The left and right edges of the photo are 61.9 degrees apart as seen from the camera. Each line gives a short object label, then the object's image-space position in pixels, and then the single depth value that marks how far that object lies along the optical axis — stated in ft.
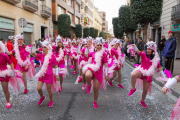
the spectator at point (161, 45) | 30.86
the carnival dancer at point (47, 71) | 12.97
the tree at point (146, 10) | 35.27
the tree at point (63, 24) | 77.25
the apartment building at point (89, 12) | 153.13
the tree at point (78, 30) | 112.88
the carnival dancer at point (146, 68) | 12.85
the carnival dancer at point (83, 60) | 19.14
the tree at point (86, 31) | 141.08
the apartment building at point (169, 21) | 44.98
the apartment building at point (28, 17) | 44.14
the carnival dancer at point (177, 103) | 8.42
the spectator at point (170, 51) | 22.88
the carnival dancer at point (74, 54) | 27.49
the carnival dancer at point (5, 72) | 12.77
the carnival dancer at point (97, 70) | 13.10
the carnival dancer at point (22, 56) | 16.65
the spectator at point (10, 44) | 27.67
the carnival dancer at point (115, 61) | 18.37
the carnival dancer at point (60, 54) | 17.80
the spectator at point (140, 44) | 33.91
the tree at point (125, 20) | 78.07
